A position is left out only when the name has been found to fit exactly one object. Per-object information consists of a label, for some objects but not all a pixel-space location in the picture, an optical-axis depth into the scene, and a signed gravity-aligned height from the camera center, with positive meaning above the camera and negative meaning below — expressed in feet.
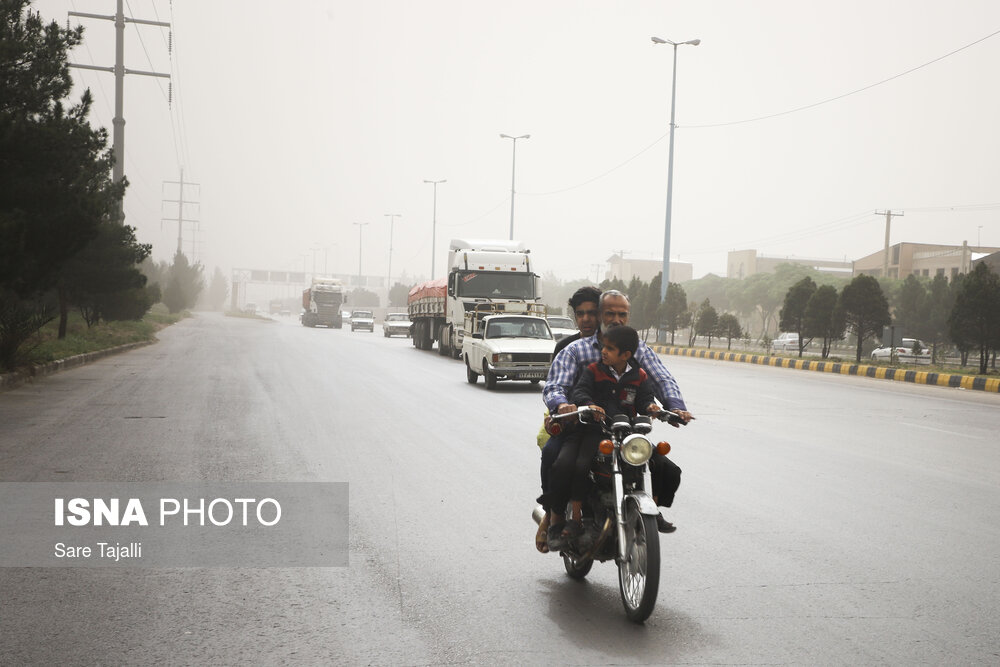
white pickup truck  60.59 -2.63
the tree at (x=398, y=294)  428.56 +5.04
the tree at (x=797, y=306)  116.88 +2.14
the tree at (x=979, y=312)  85.81 +1.72
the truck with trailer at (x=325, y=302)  227.40 +0.00
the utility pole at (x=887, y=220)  242.43 +28.18
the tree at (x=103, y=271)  84.74 +1.92
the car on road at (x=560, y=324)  98.37 -1.35
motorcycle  14.43 -3.30
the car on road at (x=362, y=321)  214.07 -4.07
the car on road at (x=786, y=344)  170.17 -4.16
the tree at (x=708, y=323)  145.69 -0.62
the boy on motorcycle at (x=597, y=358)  15.78 -1.15
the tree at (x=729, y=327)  141.90 -1.08
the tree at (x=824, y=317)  110.22 +0.83
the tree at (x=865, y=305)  105.40 +2.35
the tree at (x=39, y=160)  48.01 +7.12
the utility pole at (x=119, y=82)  100.99 +23.20
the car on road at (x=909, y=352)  113.91 -3.80
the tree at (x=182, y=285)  244.63 +3.34
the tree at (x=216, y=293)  593.83 +2.59
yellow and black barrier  78.62 -4.58
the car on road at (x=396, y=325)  176.24 -3.89
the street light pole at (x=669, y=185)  146.00 +20.89
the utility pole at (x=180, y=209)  279.49 +26.30
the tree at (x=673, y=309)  152.46 +1.34
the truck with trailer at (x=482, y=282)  94.38 +2.88
